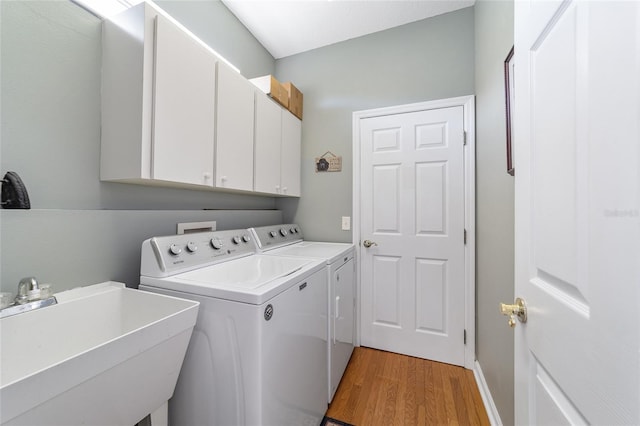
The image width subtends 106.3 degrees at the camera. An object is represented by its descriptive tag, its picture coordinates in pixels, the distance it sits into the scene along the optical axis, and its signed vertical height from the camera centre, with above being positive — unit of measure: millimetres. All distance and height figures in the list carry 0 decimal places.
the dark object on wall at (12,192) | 875 +73
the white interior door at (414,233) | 1968 -152
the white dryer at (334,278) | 1538 -461
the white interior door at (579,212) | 365 +10
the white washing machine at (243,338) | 910 -518
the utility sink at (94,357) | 560 -437
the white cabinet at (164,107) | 1097 +551
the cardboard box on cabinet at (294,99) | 2236 +1127
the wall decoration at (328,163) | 2344 +517
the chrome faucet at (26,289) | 857 -280
